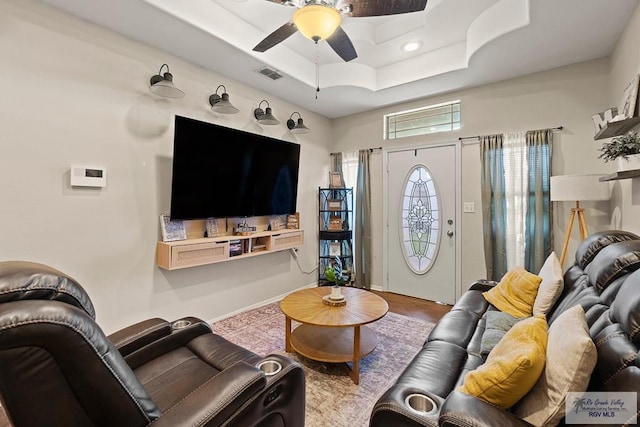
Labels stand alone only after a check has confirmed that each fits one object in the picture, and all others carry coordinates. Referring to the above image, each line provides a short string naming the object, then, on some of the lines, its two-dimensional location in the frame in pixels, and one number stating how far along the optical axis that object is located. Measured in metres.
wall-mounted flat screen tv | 2.82
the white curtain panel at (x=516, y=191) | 3.34
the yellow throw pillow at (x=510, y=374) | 1.05
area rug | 1.91
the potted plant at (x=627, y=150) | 1.83
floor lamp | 2.50
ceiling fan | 1.73
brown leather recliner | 0.72
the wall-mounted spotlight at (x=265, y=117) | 3.50
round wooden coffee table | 2.22
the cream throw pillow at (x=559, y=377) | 0.97
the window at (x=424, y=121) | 3.96
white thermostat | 2.34
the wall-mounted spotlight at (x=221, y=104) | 3.02
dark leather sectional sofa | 1.01
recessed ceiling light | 3.26
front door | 3.92
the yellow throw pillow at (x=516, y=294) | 2.19
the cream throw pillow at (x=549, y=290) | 1.98
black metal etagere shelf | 4.57
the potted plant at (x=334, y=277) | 2.63
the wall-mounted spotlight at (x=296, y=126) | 3.94
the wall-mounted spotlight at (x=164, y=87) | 2.55
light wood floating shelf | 2.80
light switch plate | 3.72
